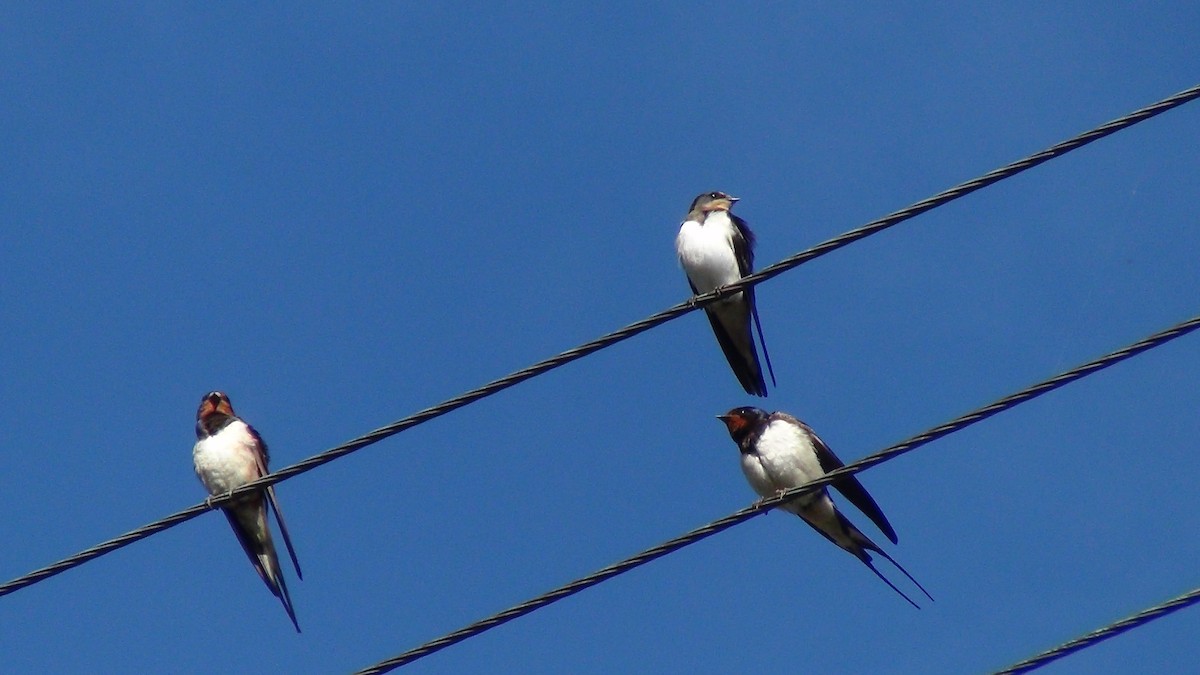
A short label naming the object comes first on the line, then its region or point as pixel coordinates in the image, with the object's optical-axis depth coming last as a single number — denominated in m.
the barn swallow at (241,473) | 20.33
